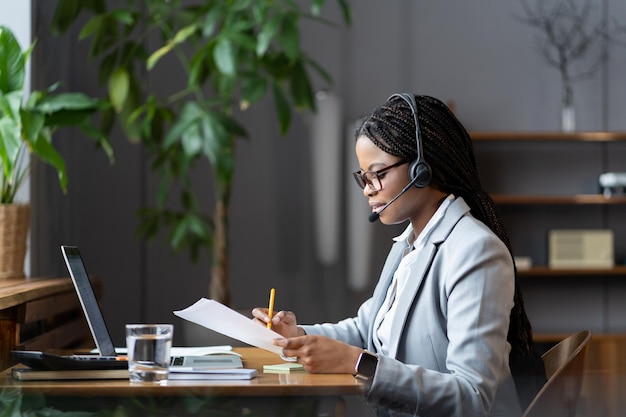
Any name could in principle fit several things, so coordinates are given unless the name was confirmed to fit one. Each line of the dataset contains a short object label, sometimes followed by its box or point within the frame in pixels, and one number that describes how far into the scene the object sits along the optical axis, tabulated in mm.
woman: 1657
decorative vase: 4996
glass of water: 1579
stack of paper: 1629
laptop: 1700
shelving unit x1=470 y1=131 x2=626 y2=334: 5062
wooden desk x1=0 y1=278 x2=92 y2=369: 2268
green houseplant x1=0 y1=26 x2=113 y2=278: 2722
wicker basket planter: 2916
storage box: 4855
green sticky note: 1787
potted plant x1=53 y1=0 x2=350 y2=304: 3705
